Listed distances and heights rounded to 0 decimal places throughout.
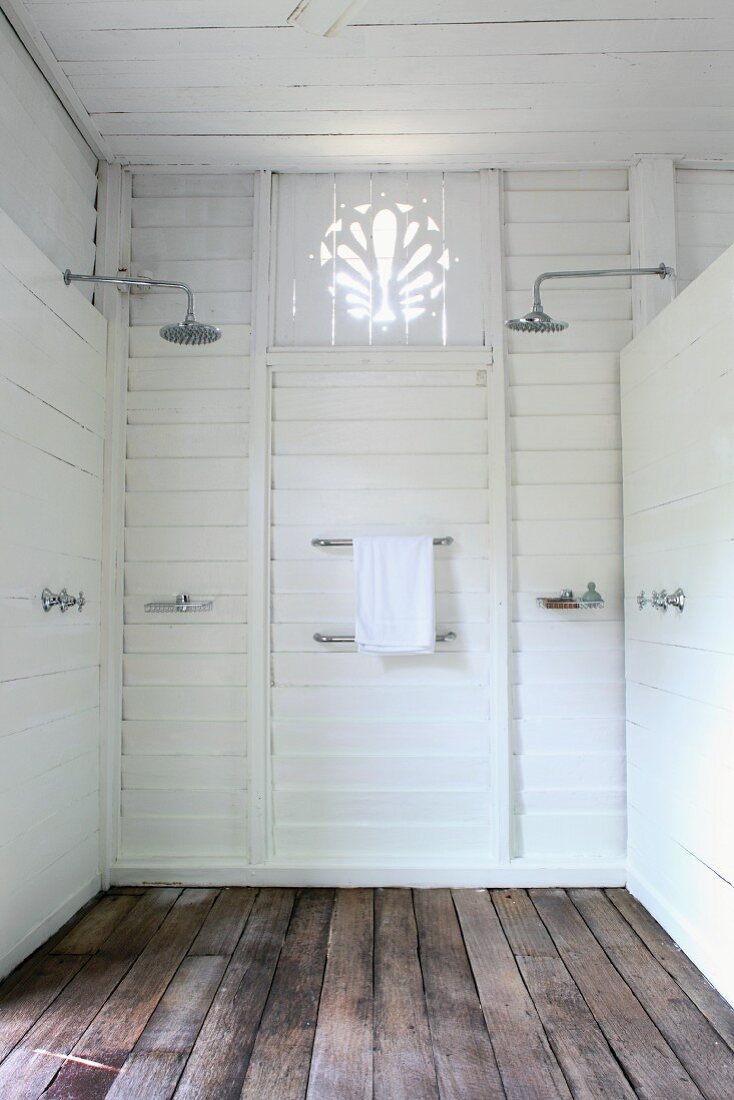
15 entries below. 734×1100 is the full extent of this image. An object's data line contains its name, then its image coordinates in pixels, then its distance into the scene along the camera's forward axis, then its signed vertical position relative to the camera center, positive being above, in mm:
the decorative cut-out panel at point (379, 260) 2879 +1139
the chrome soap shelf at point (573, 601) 2688 -67
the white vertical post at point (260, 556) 2760 +92
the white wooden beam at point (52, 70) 2133 +1485
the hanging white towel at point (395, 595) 2719 -43
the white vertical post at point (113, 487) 2758 +333
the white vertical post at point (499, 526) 2744 +191
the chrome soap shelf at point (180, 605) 2750 -75
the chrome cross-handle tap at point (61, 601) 2287 -49
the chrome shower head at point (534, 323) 2418 +767
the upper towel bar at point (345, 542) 2770 +137
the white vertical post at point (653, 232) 2803 +1204
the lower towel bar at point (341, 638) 2758 -189
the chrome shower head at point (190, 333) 2410 +749
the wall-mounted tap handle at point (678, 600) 2279 -55
